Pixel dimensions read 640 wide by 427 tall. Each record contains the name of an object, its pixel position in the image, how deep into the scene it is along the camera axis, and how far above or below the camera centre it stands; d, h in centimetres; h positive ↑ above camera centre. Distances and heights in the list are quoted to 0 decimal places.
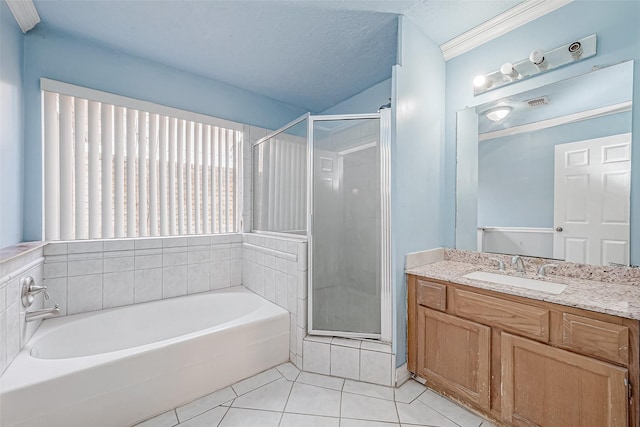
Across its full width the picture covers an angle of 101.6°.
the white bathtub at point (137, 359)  123 -90
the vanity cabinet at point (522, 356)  105 -72
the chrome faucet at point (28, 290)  149 -46
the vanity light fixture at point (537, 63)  151 +94
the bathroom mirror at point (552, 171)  143 +26
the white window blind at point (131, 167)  196 +37
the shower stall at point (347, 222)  186 -8
